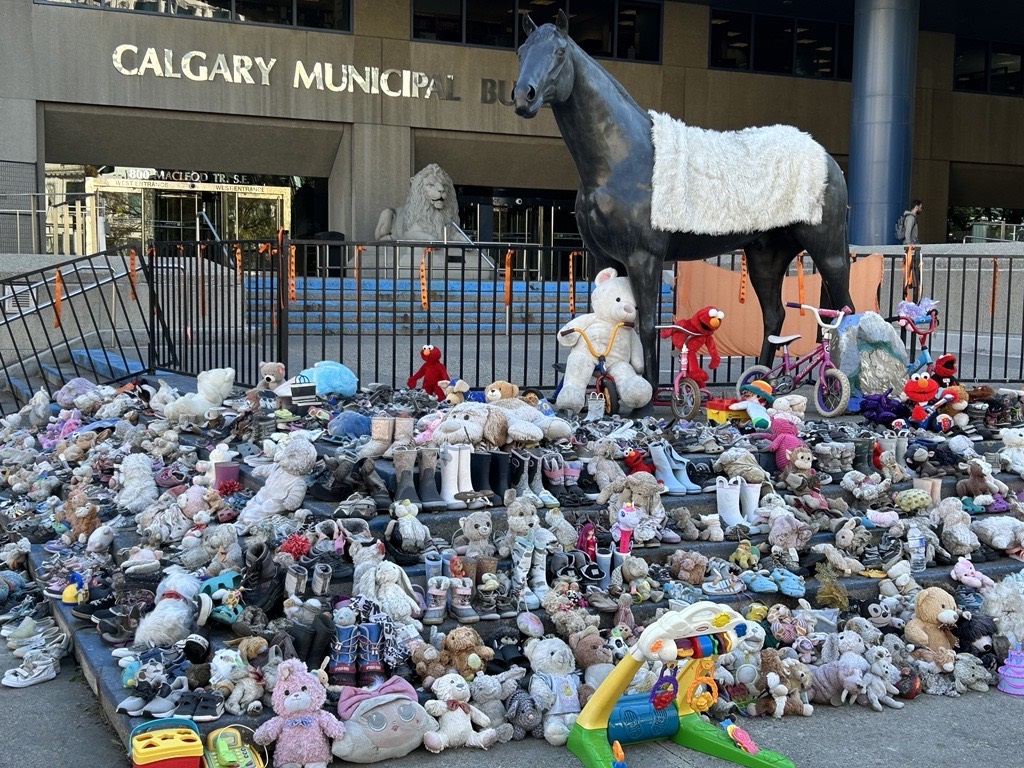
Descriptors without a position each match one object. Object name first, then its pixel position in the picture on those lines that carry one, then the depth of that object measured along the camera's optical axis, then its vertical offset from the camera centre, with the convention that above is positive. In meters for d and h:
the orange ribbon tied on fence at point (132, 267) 10.03 +0.10
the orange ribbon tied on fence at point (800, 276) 8.94 +0.10
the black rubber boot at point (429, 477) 5.11 -0.96
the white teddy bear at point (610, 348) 6.86 -0.42
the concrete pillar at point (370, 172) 23.19 +2.40
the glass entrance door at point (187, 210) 24.11 +1.61
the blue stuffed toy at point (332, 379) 7.23 -0.68
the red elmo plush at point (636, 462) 5.61 -0.95
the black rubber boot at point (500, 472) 5.30 -0.95
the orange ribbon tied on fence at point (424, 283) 9.04 -0.01
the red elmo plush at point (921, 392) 7.01 -0.69
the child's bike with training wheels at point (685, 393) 6.95 -0.71
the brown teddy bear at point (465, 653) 4.21 -1.49
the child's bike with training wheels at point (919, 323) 7.88 -0.26
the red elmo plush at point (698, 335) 6.95 -0.33
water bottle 5.36 -1.34
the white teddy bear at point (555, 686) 3.98 -1.57
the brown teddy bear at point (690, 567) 4.96 -1.33
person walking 19.48 +1.19
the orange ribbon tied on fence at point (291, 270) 8.18 +0.07
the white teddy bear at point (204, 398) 7.35 -0.85
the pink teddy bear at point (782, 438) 5.93 -0.87
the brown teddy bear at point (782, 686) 4.27 -1.63
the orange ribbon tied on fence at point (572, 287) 9.44 -0.03
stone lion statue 21.77 +1.55
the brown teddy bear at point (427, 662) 4.14 -1.50
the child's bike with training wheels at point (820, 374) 7.31 -0.62
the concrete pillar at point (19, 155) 20.25 +2.34
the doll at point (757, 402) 6.52 -0.76
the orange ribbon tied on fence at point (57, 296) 9.76 -0.19
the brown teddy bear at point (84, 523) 5.84 -1.37
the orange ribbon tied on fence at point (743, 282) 9.59 +0.04
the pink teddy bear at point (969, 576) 5.23 -1.43
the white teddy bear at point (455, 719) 3.85 -1.62
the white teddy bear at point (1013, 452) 6.32 -0.97
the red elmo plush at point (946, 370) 7.39 -0.57
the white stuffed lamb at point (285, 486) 5.11 -1.01
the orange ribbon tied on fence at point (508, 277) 9.41 +0.05
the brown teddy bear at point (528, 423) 5.52 -0.75
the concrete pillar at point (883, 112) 20.33 +3.43
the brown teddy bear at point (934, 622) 4.73 -1.51
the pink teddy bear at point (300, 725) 3.65 -1.56
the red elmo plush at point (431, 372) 7.56 -0.66
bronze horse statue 6.43 +0.81
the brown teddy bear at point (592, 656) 4.27 -1.53
